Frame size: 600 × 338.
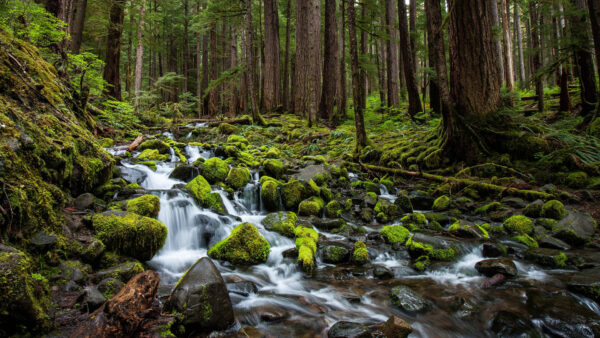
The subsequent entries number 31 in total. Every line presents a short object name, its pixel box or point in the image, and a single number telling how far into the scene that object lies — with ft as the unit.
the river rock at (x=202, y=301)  8.66
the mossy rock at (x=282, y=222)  18.01
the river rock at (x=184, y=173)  23.25
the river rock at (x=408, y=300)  11.46
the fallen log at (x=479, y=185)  19.86
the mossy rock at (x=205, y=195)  19.69
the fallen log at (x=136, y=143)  27.89
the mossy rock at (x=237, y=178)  23.98
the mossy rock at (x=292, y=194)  22.65
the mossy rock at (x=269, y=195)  22.48
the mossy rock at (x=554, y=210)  17.35
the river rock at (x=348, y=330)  9.12
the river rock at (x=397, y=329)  9.27
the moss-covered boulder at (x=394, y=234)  17.17
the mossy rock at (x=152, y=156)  25.82
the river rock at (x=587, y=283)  11.08
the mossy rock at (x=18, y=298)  6.44
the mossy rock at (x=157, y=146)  29.04
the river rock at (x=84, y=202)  13.60
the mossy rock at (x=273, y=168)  27.09
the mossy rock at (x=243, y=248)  14.71
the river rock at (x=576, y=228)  15.30
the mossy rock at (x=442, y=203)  21.66
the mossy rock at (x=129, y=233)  11.91
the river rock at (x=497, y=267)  13.38
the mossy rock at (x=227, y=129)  43.10
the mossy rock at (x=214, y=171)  24.07
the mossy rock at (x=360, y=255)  15.28
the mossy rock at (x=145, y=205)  14.91
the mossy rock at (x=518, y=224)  16.85
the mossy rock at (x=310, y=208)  21.70
